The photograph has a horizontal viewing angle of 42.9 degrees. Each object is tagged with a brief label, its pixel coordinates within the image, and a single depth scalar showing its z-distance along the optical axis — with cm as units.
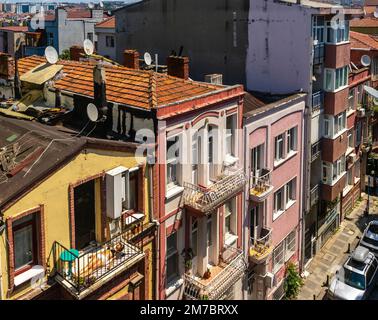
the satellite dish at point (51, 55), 2105
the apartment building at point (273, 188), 2305
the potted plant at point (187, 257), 1883
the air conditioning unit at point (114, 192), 1458
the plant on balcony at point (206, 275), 1966
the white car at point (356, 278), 2719
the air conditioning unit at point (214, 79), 2223
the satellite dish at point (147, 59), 2366
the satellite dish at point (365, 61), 3828
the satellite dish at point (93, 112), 1677
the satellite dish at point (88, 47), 2345
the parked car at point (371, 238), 3200
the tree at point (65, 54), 6108
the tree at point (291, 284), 2812
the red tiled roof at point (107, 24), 6233
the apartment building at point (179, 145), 1691
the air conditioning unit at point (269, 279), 2522
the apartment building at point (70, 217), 1266
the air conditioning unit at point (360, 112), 3691
